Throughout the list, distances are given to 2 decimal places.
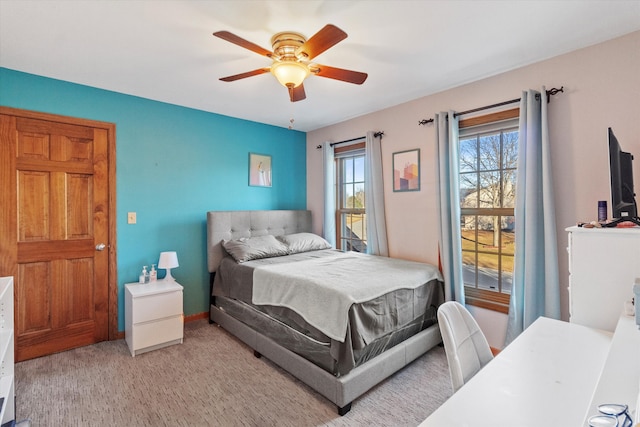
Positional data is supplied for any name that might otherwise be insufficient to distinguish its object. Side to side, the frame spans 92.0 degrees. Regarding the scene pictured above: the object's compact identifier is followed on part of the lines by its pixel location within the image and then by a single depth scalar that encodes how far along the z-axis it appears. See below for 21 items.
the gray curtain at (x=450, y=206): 2.86
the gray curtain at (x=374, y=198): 3.57
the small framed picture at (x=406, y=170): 3.29
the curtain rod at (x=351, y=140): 3.62
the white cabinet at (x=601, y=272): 1.50
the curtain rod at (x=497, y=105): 2.36
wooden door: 2.61
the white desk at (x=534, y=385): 0.96
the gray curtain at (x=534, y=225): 2.31
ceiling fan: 1.96
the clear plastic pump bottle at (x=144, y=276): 3.13
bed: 2.04
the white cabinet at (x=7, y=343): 1.74
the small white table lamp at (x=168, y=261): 3.14
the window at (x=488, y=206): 2.74
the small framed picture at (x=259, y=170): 4.11
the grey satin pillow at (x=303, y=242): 3.75
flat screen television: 1.69
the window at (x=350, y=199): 4.07
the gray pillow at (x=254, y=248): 3.32
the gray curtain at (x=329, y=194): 4.23
